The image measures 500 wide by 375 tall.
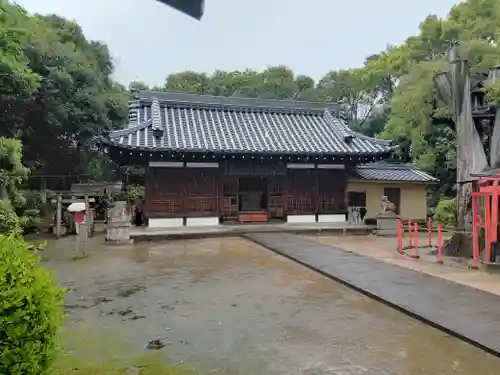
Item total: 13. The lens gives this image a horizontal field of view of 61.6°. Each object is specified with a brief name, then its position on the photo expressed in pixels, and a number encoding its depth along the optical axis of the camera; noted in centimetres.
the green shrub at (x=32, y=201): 1683
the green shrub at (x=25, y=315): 220
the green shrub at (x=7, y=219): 1042
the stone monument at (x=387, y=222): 1606
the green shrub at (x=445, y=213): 1787
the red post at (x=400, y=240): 1123
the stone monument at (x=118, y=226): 1301
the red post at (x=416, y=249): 1055
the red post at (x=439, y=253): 961
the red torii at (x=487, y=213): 849
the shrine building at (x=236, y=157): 1631
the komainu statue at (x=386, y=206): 1638
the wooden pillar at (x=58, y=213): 1452
